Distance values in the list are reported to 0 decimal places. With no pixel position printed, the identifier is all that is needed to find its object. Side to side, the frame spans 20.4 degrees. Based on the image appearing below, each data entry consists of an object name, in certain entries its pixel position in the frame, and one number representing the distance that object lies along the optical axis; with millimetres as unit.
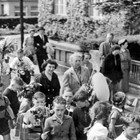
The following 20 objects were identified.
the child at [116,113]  6016
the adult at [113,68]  9766
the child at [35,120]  5895
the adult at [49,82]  7504
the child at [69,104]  6480
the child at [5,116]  6402
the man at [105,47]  10648
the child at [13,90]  7062
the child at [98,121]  4789
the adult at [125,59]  10352
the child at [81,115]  5820
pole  15210
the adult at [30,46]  12156
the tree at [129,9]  14486
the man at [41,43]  12391
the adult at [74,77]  7435
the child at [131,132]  4852
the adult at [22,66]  9516
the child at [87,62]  9047
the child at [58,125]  5367
